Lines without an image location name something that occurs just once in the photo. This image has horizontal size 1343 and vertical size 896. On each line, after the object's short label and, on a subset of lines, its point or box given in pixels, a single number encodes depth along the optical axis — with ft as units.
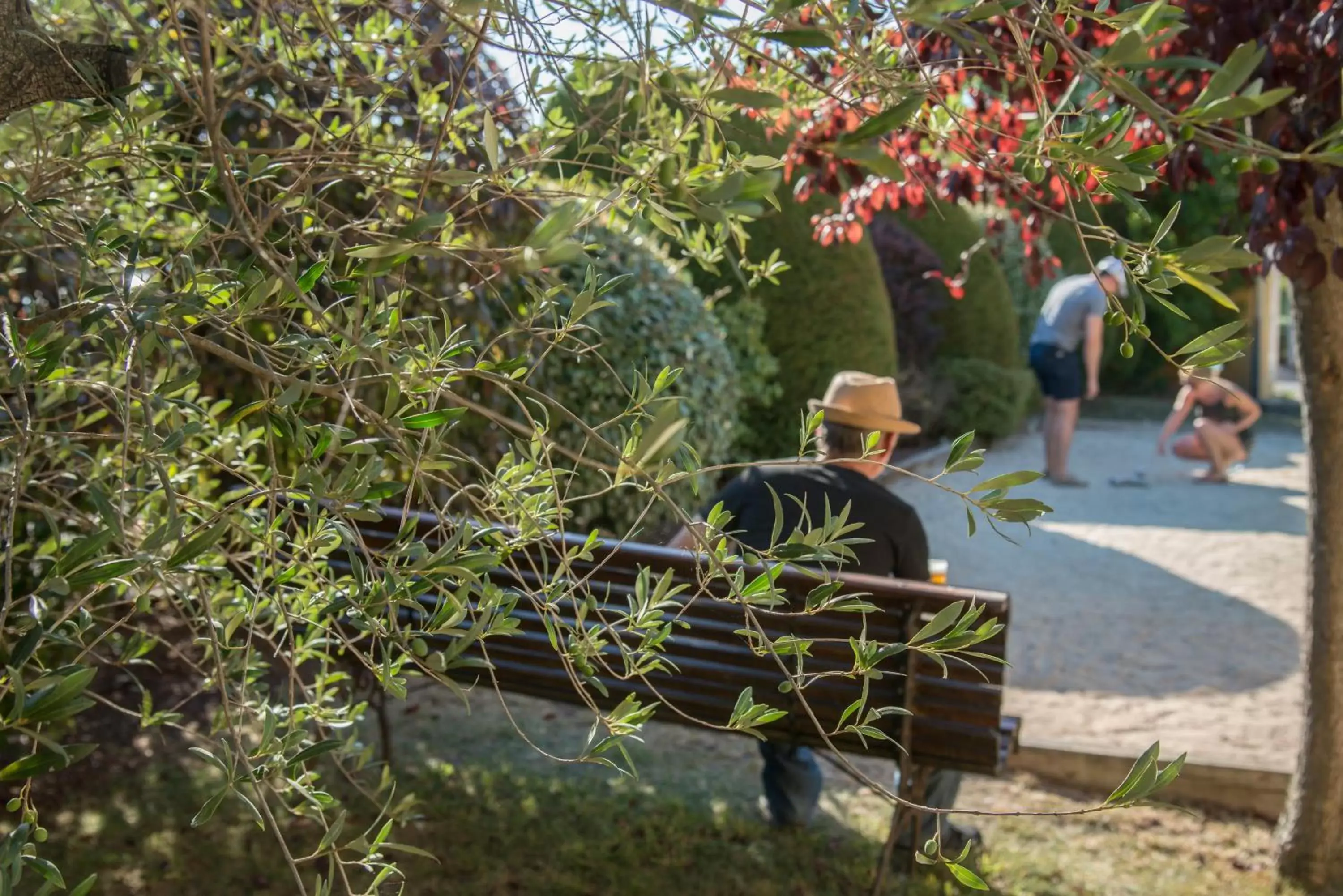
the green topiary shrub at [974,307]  42.88
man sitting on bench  11.35
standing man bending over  32.83
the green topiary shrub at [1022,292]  50.57
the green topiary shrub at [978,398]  39.81
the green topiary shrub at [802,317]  30.45
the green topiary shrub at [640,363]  18.94
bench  10.08
